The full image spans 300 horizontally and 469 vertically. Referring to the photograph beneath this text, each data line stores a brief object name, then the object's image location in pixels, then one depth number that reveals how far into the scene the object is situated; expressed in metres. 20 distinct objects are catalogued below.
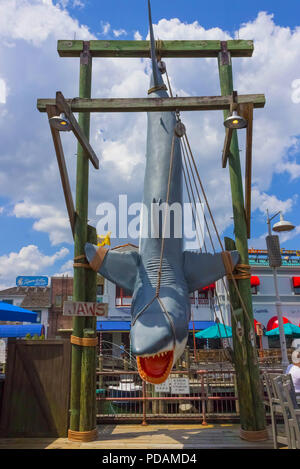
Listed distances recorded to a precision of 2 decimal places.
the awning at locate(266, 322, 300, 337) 18.02
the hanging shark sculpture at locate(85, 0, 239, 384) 3.68
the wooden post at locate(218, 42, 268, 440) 5.09
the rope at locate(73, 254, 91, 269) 5.49
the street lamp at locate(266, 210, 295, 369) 9.92
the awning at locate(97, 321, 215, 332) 21.94
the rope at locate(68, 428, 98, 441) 5.13
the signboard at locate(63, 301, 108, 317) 5.28
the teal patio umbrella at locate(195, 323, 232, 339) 15.88
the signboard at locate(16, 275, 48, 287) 31.40
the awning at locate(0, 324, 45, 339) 17.42
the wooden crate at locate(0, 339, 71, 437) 5.59
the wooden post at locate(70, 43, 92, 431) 5.29
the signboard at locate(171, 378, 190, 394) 6.65
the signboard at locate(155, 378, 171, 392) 6.59
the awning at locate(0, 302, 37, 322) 7.07
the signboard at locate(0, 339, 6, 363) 12.15
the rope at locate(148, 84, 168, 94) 5.38
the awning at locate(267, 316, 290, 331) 21.55
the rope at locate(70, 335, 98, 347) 5.38
